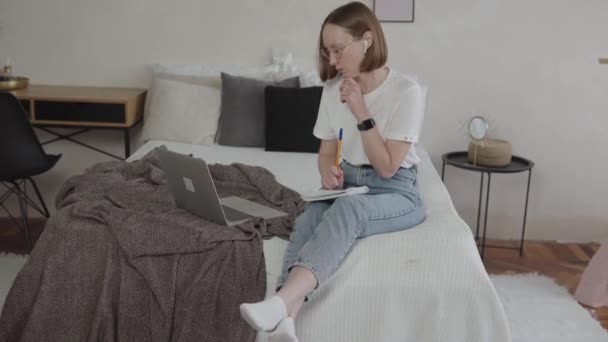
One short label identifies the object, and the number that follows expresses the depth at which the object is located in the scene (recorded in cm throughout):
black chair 338
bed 210
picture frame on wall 388
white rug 286
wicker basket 363
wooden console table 371
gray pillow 372
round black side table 360
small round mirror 365
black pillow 359
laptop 232
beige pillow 375
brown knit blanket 221
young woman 218
